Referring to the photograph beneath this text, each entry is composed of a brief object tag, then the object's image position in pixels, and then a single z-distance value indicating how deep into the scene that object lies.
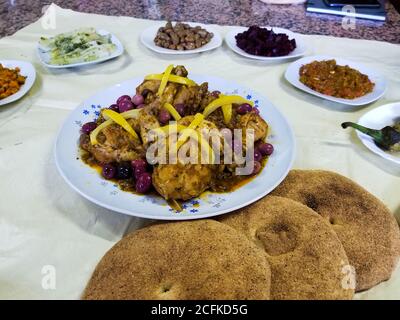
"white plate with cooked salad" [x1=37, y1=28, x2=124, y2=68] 0.62
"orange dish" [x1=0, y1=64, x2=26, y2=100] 0.55
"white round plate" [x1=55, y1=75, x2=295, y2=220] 0.36
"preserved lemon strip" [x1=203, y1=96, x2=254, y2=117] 0.45
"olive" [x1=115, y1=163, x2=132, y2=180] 0.40
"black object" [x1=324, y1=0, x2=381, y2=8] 0.79
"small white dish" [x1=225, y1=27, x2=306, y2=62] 0.65
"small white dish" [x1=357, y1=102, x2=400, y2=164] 0.48
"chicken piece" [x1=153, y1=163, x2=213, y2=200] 0.37
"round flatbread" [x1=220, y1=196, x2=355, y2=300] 0.29
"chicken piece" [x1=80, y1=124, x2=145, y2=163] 0.42
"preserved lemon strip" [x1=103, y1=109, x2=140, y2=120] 0.44
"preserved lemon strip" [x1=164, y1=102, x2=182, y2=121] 0.44
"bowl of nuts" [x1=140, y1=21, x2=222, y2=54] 0.67
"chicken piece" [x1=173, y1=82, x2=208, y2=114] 0.47
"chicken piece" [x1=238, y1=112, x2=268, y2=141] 0.44
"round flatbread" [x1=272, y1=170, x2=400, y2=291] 0.32
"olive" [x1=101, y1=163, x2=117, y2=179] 0.40
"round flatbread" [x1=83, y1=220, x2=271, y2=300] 0.29
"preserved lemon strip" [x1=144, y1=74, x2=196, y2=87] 0.47
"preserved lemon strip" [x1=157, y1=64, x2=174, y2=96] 0.46
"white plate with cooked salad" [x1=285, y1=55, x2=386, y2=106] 0.55
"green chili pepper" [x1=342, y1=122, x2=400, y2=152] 0.46
